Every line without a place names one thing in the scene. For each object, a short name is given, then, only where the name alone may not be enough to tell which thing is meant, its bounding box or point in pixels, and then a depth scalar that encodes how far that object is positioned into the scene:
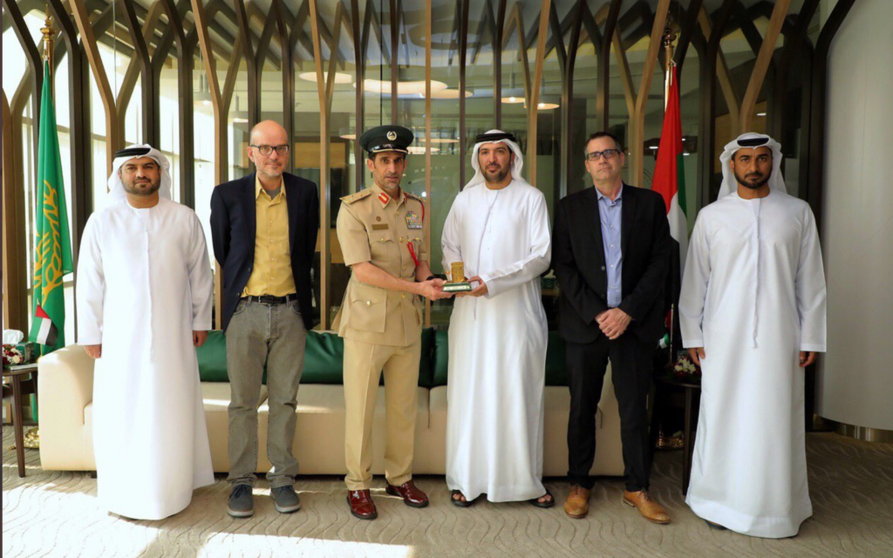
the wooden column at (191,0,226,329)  5.37
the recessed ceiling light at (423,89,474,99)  5.90
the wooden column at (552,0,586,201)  5.73
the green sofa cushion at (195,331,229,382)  4.93
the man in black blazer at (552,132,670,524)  3.80
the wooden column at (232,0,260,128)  5.43
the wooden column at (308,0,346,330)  5.72
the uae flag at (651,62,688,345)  4.98
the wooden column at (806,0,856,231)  5.52
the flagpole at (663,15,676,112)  5.32
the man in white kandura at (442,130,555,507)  3.89
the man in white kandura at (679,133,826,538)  3.59
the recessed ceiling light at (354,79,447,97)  5.89
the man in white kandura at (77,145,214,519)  3.67
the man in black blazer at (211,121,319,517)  3.76
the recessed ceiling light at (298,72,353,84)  5.88
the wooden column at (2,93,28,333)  5.65
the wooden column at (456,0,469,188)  5.73
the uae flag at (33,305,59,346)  4.98
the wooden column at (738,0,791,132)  4.87
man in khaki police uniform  3.72
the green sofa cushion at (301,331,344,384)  4.91
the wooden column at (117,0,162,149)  5.52
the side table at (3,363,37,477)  4.33
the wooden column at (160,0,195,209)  5.71
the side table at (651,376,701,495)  4.14
